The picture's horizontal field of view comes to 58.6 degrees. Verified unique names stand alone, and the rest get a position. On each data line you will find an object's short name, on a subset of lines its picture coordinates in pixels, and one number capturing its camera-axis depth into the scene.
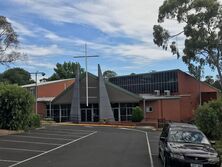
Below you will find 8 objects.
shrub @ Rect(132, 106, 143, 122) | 25.96
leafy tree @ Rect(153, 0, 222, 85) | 26.21
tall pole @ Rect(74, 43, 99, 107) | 28.22
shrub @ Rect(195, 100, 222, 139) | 11.98
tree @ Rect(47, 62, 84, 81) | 51.01
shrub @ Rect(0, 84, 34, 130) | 16.20
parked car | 6.38
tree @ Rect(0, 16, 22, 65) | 14.98
